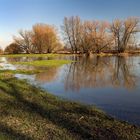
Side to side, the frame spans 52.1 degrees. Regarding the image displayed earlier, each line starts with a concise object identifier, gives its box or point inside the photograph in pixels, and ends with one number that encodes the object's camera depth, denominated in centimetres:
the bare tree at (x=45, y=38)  4705
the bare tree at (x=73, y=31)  4641
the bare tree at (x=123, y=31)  4467
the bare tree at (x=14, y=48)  5213
